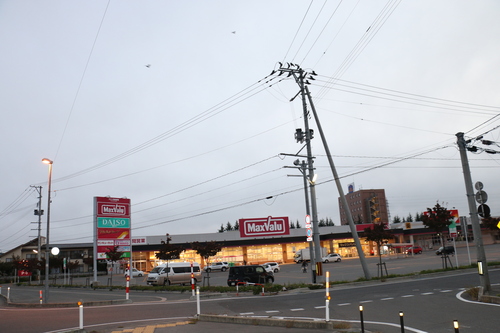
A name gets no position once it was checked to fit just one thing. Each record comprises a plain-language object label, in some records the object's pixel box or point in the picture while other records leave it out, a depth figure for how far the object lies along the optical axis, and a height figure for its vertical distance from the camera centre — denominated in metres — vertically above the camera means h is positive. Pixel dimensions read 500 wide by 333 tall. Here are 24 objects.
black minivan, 31.73 -2.25
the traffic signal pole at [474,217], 16.24 +0.51
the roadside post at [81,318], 12.44 -1.82
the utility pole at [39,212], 57.91 +6.33
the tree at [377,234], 32.66 +0.18
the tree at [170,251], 37.41 -0.12
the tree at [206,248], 34.44 -0.05
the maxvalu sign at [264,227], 65.25 +2.65
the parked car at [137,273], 61.54 -3.02
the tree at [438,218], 33.06 +1.06
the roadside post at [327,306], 10.88 -1.70
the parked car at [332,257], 65.43 -2.79
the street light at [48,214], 26.62 +3.00
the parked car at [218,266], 63.47 -2.90
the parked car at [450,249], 61.34 -2.61
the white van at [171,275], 36.58 -2.13
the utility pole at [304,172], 30.79 +5.04
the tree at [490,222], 43.84 +0.78
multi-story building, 134.12 +10.83
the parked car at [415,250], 70.50 -2.75
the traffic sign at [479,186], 17.44 +1.77
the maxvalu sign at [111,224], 49.62 +3.54
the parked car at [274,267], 51.49 -2.86
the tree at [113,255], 40.17 -0.11
